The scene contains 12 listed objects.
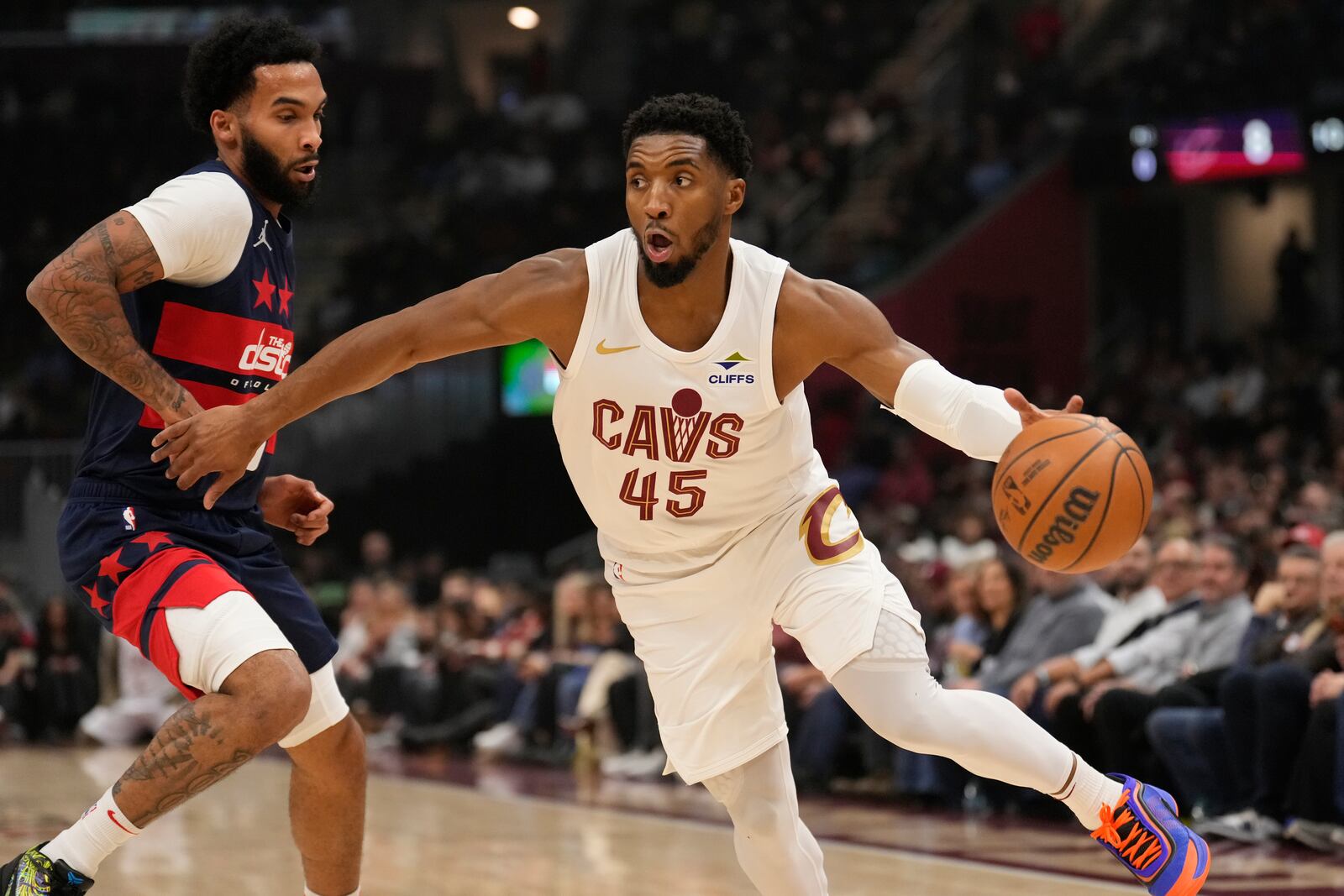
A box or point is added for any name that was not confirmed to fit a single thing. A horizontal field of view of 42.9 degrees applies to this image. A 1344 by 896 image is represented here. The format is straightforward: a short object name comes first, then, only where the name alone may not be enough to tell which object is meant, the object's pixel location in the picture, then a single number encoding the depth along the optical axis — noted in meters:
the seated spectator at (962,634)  9.49
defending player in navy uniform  4.14
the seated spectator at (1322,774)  7.11
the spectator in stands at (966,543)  11.74
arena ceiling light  24.64
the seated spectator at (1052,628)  8.97
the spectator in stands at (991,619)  9.46
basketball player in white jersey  4.25
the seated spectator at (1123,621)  8.64
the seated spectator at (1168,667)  8.21
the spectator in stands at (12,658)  14.49
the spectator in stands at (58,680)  14.50
